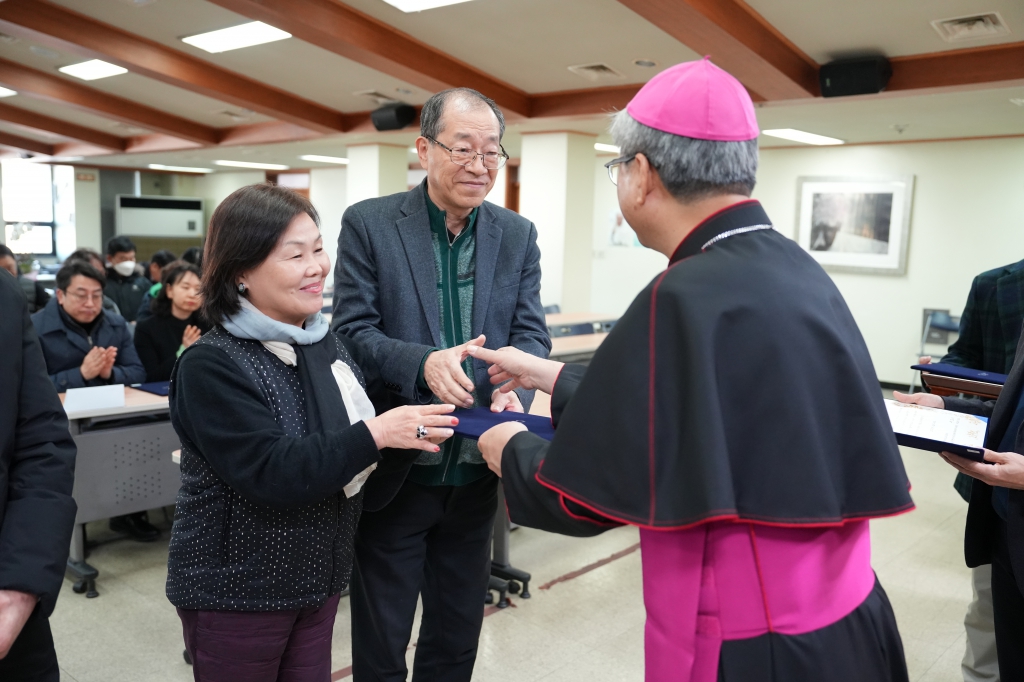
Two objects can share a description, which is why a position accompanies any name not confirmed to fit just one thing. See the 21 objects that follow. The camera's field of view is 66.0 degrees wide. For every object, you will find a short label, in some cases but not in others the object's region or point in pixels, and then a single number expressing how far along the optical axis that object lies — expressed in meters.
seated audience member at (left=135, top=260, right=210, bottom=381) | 4.75
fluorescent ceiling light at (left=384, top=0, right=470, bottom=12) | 5.59
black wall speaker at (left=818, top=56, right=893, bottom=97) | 5.95
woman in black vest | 1.50
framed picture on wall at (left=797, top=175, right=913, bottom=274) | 9.82
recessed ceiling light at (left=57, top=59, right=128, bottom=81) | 8.43
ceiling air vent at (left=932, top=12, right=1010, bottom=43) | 5.04
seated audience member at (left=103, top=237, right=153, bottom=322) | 7.80
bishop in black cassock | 1.09
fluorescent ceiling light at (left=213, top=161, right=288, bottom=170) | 15.82
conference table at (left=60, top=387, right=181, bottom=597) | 3.78
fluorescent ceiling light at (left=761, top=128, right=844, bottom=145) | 9.24
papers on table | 3.76
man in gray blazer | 1.89
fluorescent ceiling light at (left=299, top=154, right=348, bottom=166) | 14.02
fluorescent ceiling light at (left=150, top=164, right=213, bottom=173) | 17.61
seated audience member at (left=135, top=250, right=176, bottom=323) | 8.20
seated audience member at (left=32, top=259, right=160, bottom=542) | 4.38
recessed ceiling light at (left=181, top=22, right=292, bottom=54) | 6.61
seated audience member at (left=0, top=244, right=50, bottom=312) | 7.38
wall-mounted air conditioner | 17.53
